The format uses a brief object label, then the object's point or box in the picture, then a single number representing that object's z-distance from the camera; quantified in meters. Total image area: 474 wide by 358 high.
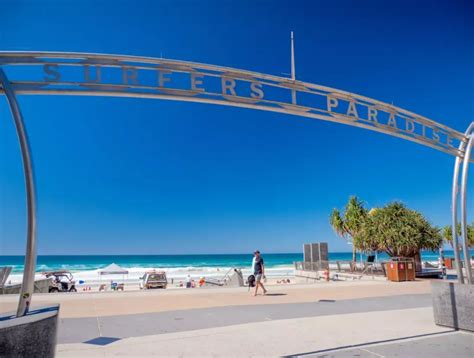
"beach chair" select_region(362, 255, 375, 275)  21.92
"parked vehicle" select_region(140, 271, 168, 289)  21.83
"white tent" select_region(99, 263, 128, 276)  40.51
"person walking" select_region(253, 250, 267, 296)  11.72
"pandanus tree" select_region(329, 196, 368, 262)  33.03
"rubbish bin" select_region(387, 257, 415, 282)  16.91
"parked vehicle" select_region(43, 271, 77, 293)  17.95
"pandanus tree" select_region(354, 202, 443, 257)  21.73
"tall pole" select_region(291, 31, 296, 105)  6.09
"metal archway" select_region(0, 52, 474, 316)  4.16
